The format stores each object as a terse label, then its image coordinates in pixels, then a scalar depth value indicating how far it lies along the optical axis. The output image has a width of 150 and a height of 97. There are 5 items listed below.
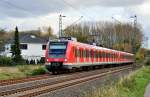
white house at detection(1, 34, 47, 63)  108.69
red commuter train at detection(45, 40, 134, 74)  38.97
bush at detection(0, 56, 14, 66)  66.44
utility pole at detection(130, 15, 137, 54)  96.49
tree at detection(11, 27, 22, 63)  74.43
